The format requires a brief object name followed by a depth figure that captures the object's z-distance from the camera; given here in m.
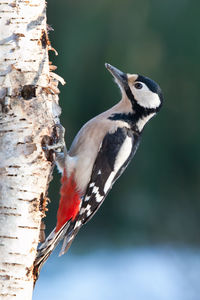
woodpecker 6.21
